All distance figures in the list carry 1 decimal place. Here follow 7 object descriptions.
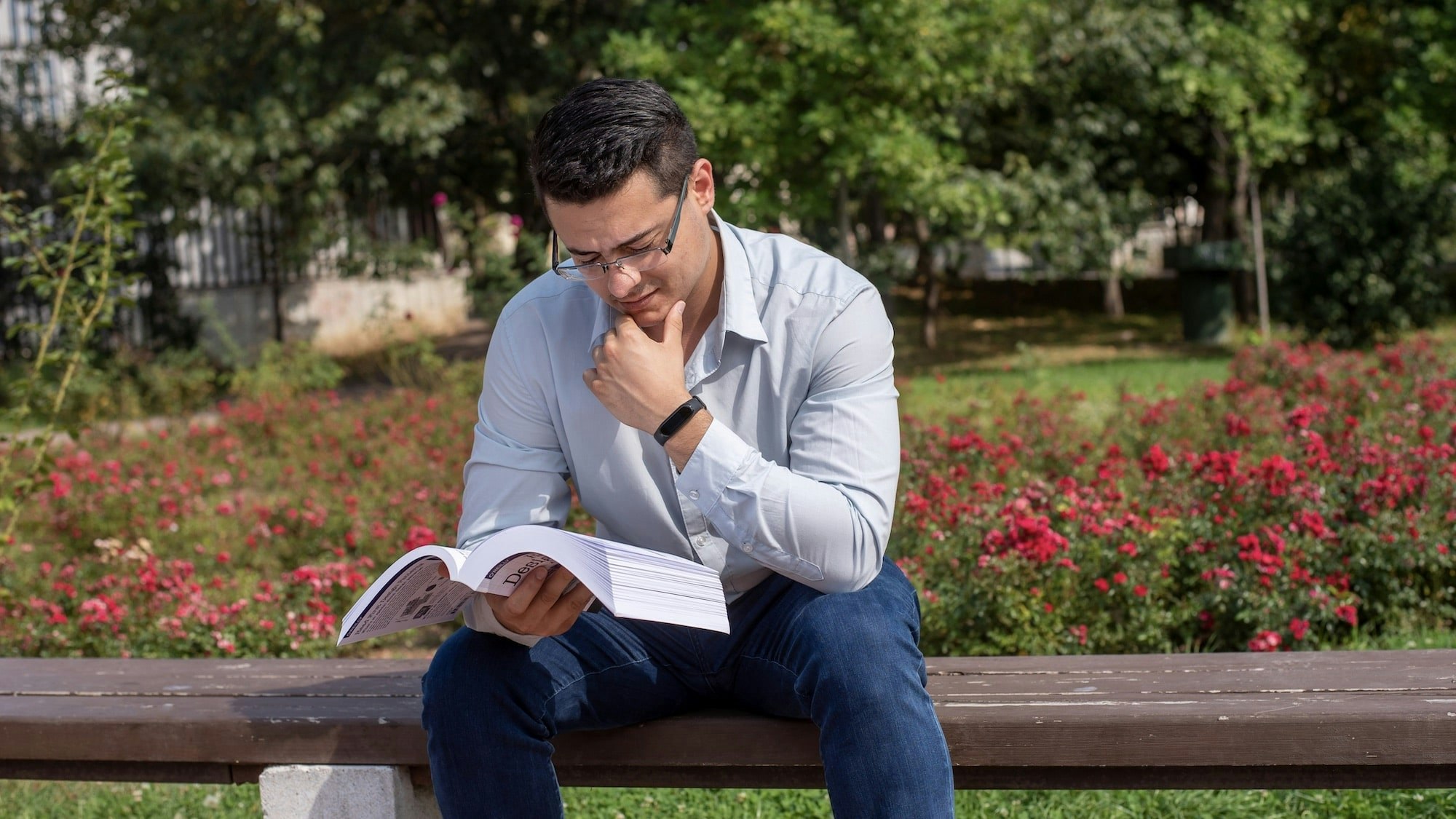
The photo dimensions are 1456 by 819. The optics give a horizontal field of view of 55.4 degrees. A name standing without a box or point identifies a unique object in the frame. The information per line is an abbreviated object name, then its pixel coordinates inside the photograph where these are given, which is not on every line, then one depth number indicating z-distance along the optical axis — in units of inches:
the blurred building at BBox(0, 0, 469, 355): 505.4
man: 82.4
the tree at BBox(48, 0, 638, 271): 455.2
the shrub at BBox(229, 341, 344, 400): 373.1
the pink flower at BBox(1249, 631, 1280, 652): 141.9
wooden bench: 85.1
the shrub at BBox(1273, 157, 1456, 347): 448.1
